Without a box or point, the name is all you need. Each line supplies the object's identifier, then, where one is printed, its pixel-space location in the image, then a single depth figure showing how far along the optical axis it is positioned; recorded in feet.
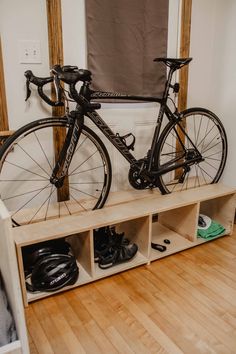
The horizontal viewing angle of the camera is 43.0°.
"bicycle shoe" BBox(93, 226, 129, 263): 6.51
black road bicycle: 6.07
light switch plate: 6.17
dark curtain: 6.81
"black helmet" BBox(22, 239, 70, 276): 5.78
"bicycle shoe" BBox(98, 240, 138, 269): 6.39
